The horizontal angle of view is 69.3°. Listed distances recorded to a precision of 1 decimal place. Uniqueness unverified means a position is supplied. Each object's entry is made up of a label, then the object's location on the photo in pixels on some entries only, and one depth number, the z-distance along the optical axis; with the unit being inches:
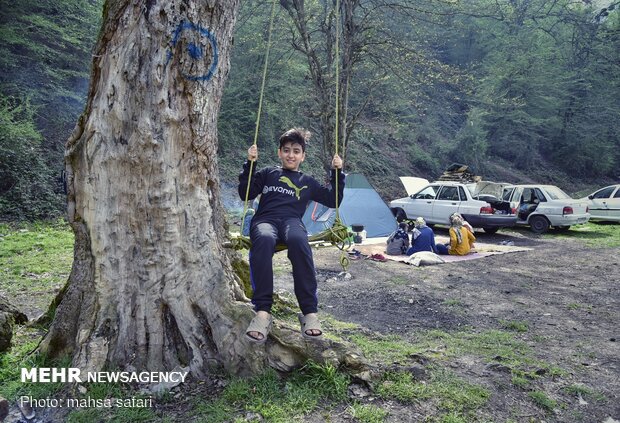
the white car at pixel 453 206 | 514.0
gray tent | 481.7
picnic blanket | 379.6
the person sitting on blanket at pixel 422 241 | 382.6
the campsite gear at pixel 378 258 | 371.0
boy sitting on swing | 129.3
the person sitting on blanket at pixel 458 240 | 391.9
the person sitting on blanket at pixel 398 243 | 394.9
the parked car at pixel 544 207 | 522.6
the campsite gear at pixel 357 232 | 455.5
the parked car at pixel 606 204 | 589.3
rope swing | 151.1
